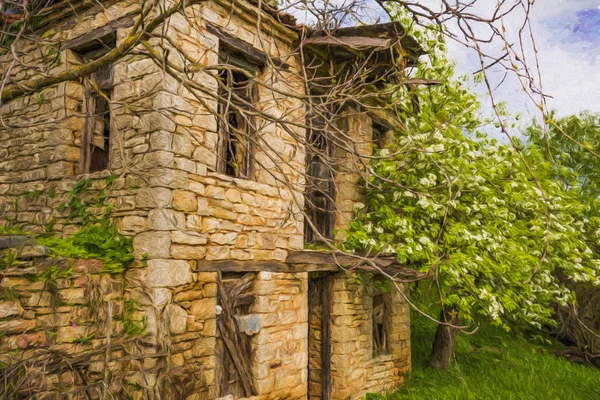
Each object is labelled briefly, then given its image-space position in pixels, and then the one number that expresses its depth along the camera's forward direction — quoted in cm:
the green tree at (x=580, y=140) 1328
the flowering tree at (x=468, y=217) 676
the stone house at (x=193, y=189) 491
